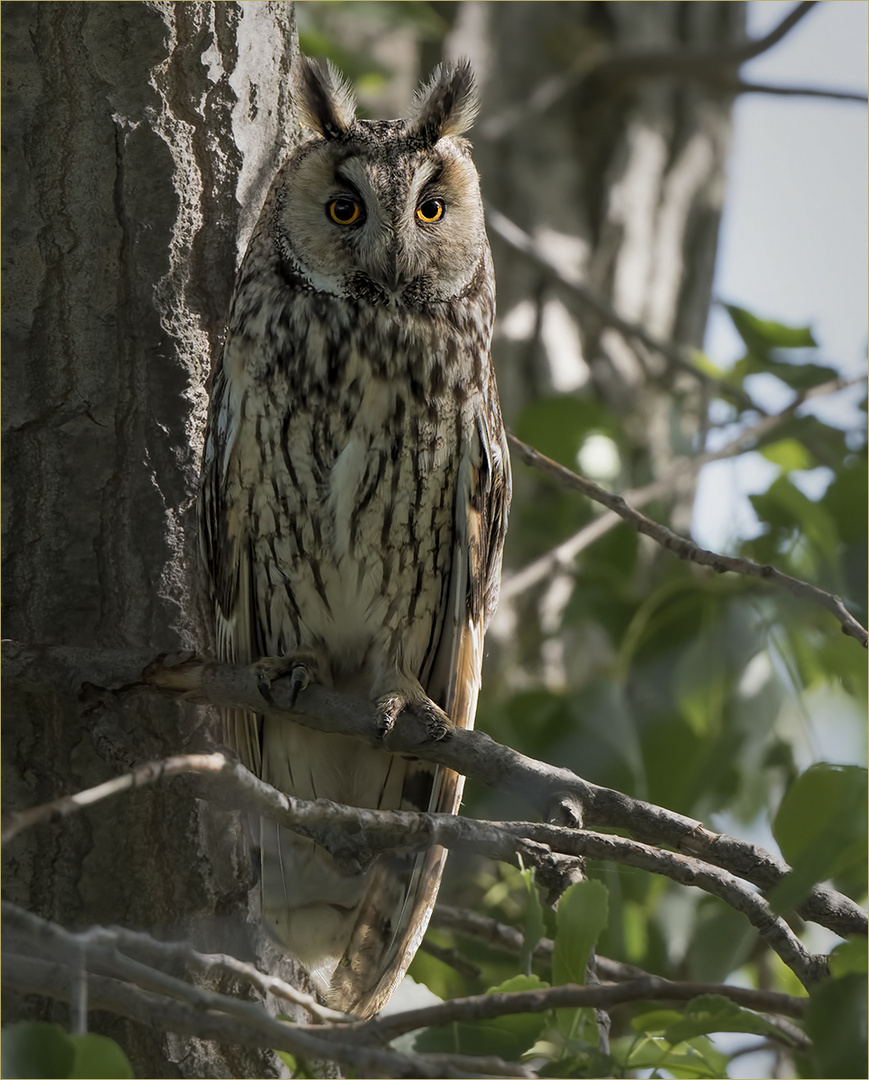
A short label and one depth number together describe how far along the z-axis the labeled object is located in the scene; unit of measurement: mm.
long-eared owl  8726
